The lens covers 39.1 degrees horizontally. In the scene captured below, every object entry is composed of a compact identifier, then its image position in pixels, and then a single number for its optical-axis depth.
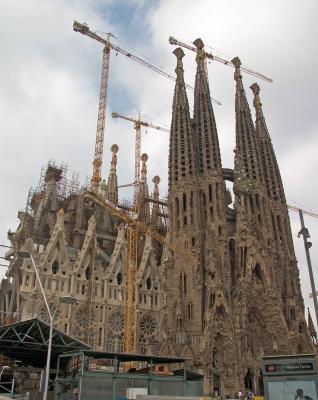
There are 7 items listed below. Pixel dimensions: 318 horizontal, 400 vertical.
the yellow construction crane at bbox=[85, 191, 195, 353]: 46.71
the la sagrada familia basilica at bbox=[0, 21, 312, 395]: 42.75
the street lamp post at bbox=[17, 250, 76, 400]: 16.53
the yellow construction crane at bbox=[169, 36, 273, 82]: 69.69
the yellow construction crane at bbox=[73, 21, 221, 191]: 56.31
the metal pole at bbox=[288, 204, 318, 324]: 17.00
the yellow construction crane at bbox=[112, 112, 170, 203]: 75.06
